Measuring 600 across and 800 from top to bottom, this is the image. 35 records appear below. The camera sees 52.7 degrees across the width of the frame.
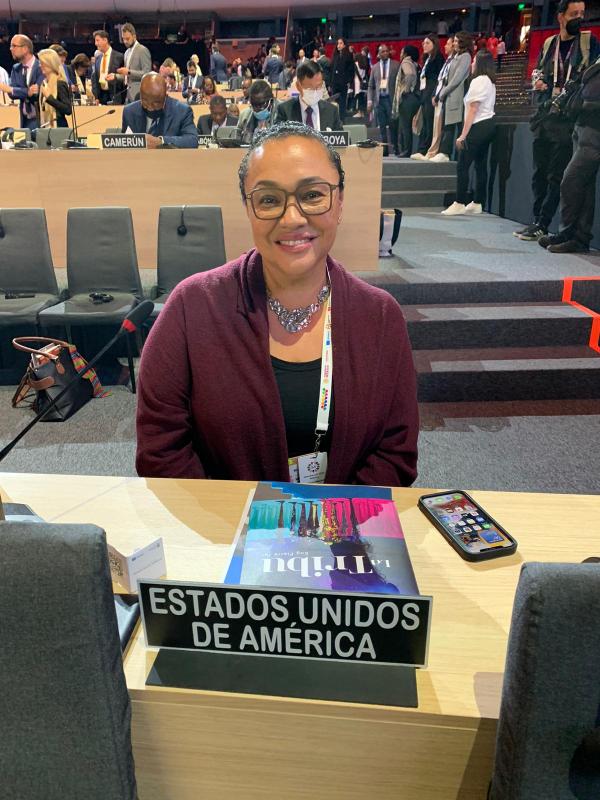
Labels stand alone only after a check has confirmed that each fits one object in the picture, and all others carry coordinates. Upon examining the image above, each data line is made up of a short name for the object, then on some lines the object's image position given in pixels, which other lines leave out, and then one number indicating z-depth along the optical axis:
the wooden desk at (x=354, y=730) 0.71
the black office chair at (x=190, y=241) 3.59
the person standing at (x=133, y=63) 6.71
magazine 0.83
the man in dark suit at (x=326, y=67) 8.99
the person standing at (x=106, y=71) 7.07
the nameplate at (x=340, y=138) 3.80
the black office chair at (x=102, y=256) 3.57
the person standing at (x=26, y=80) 5.82
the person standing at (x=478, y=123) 5.30
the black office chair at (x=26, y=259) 3.57
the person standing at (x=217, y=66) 11.84
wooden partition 4.01
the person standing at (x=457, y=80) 5.96
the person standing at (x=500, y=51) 11.27
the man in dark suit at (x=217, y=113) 6.00
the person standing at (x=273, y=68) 10.59
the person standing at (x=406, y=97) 7.76
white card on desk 0.87
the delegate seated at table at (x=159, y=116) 4.27
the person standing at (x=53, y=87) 5.12
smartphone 0.95
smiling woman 1.28
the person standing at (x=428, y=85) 7.48
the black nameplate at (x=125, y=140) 4.00
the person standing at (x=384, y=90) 8.90
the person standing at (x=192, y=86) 9.56
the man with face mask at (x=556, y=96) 4.31
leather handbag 3.09
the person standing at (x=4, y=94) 8.47
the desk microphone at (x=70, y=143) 4.24
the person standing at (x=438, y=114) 6.42
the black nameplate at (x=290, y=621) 0.67
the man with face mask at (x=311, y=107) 4.37
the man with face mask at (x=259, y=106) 4.94
